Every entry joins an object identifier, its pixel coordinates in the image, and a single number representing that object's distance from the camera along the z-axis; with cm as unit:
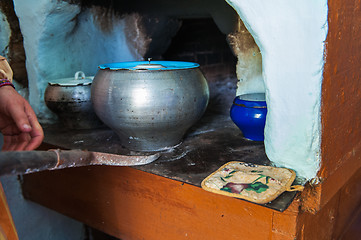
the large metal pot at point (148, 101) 87
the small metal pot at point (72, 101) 114
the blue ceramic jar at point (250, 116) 98
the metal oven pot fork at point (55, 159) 46
